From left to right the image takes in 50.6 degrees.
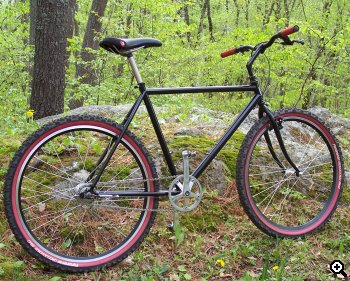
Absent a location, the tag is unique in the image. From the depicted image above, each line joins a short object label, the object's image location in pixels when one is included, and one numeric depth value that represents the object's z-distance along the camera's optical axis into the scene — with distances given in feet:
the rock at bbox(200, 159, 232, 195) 12.22
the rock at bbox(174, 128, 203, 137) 14.37
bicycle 8.64
